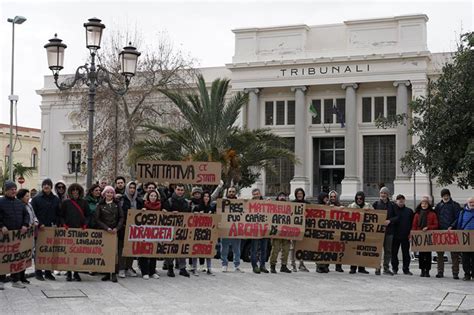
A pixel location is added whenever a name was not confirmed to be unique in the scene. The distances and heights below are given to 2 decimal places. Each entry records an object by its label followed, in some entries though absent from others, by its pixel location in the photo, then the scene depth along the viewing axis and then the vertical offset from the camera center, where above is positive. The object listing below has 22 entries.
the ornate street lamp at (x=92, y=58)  17.25 +3.25
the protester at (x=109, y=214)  13.13 -0.46
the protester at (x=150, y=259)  13.72 -1.34
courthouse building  45.03 +6.58
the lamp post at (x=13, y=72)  36.31 +6.03
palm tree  28.89 +2.14
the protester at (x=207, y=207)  14.51 -0.36
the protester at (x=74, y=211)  13.22 -0.42
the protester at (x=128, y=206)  13.64 -0.33
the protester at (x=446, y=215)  15.03 -0.50
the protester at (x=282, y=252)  15.04 -1.31
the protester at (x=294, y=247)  15.57 -1.25
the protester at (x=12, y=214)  12.10 -0.44
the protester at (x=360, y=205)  15.66 -0.31
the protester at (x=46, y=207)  13.13 -0.34
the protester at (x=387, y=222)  15.42 -0.67
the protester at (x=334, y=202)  15.81 -0.25
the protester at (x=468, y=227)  14.59 -0.73
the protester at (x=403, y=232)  15.49 -0.89
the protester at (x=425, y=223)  15.15 -0.69
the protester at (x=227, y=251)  14.97 -1.29
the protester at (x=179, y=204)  14.25 -0.29
